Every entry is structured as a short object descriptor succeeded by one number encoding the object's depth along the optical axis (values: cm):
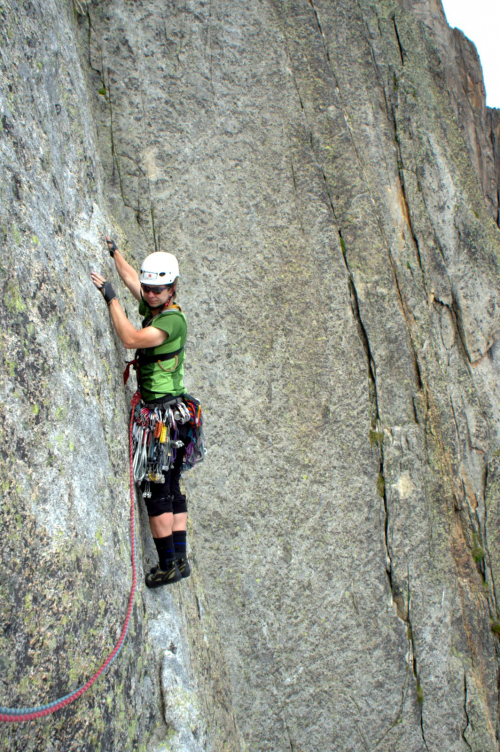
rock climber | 393
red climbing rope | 254
